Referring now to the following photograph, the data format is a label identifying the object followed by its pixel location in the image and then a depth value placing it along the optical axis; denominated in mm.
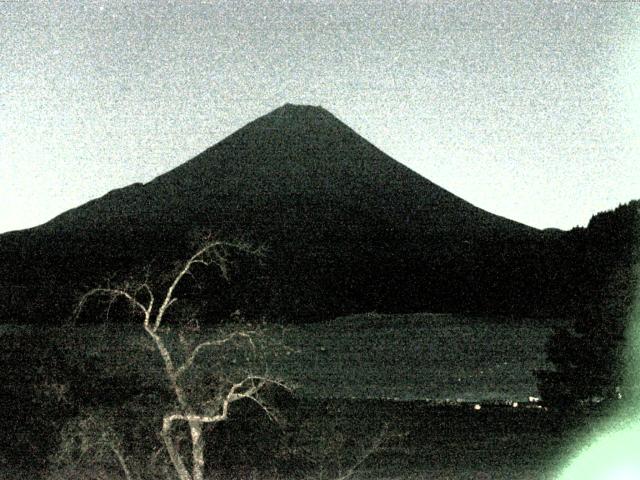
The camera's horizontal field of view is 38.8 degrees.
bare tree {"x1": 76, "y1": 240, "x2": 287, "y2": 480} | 9641
